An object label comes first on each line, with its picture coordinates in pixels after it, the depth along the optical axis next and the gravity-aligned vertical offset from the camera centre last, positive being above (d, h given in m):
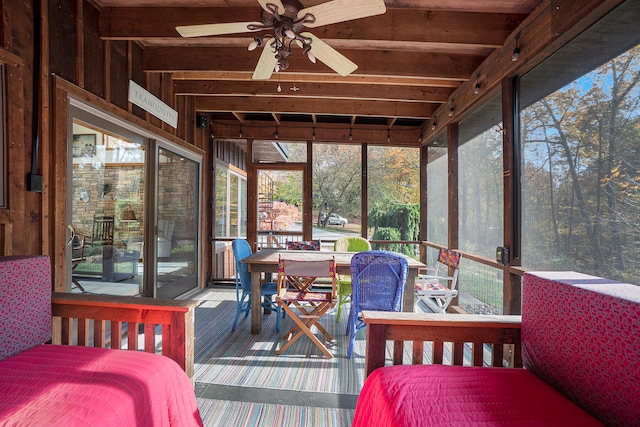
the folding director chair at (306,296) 2.59 -0.76
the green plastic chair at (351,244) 4.30 -0.43
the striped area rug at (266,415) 1.78 -1.26
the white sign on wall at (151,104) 3.11 +1.29
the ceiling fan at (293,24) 1.81 +1.29
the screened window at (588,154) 1.62 +0.40
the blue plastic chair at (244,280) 3.16 -0.73
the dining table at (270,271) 2.95 -0.58
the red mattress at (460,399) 1.01 -0.71
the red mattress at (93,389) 1.02 -0.68
